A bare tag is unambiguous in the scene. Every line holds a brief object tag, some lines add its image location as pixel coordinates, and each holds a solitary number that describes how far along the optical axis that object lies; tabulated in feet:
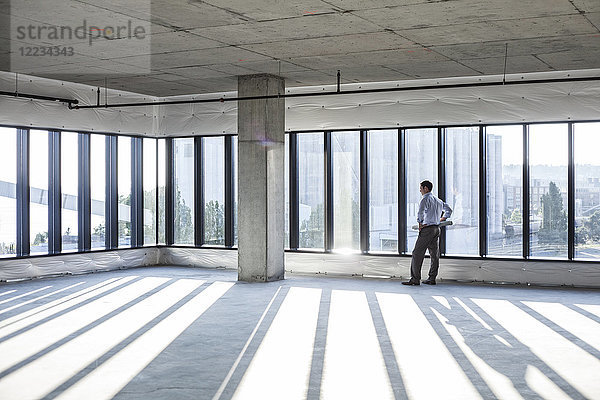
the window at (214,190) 46.29
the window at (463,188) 39.40
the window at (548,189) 37.40
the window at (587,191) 36.63
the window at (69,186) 41.81
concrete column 38.32
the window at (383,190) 41.34
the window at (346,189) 42.39
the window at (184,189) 47.65
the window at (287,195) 43.75
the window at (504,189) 38.37
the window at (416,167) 40.29
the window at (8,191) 38.34
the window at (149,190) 47.75
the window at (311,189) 43.19
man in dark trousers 37.63
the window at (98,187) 43.75
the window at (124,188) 45.75
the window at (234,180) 45.57
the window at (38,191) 39.91
